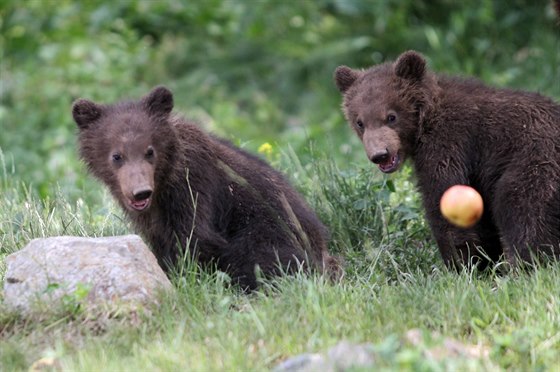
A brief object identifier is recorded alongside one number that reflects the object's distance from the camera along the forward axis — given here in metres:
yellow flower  18.45
